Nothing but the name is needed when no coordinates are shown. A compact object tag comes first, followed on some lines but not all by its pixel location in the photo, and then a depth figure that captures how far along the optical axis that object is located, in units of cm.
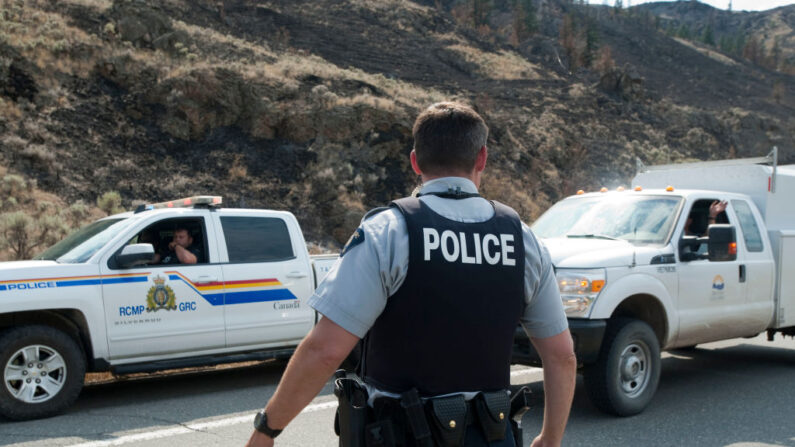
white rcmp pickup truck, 621
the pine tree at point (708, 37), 9480
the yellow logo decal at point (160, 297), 689
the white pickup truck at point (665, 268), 590
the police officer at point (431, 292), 212
